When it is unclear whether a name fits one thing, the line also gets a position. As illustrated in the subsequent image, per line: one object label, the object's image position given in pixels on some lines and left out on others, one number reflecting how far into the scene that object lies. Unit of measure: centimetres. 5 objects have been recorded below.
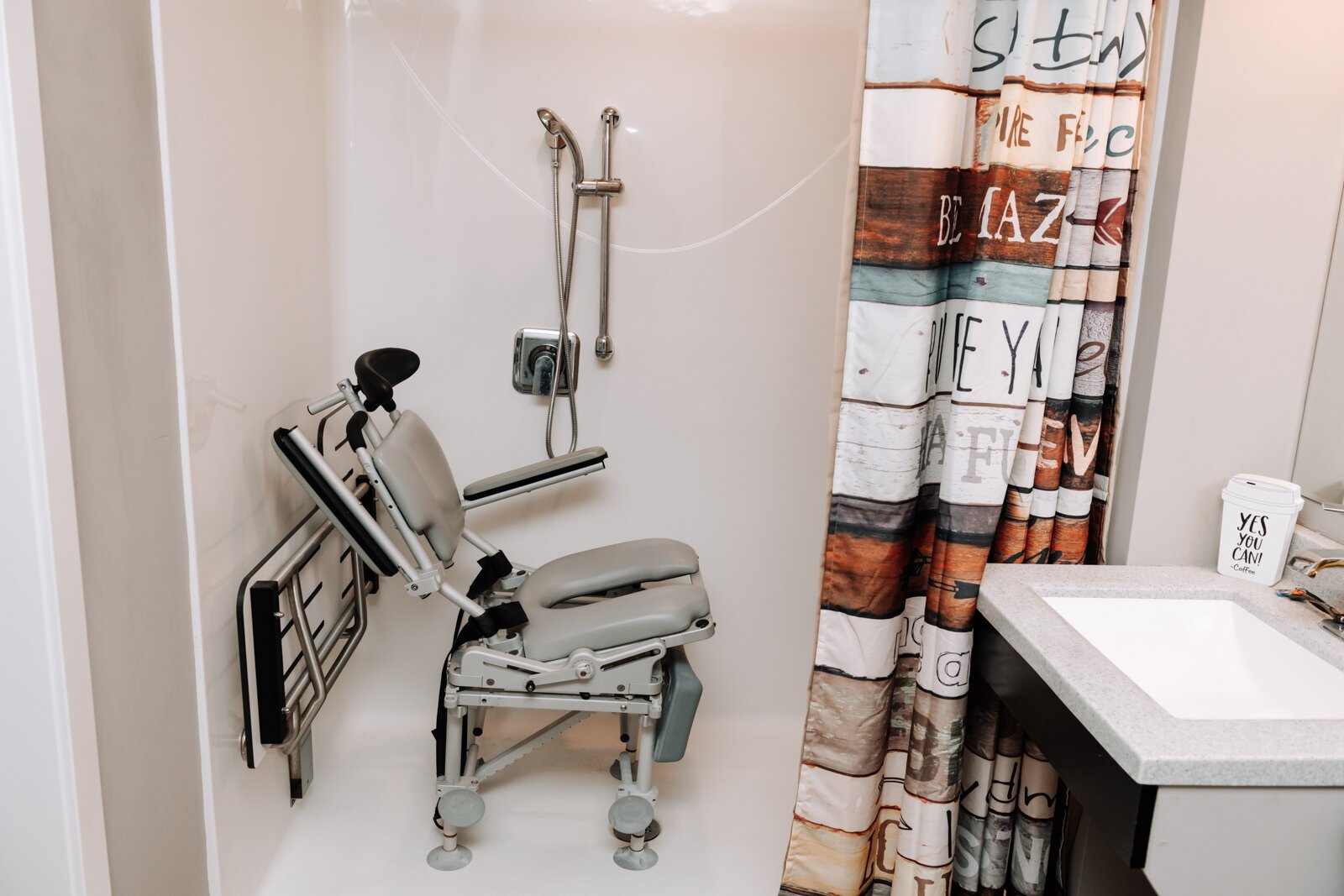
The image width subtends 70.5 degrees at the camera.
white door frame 116
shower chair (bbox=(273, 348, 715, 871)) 192
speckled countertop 109
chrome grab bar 231
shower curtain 144
